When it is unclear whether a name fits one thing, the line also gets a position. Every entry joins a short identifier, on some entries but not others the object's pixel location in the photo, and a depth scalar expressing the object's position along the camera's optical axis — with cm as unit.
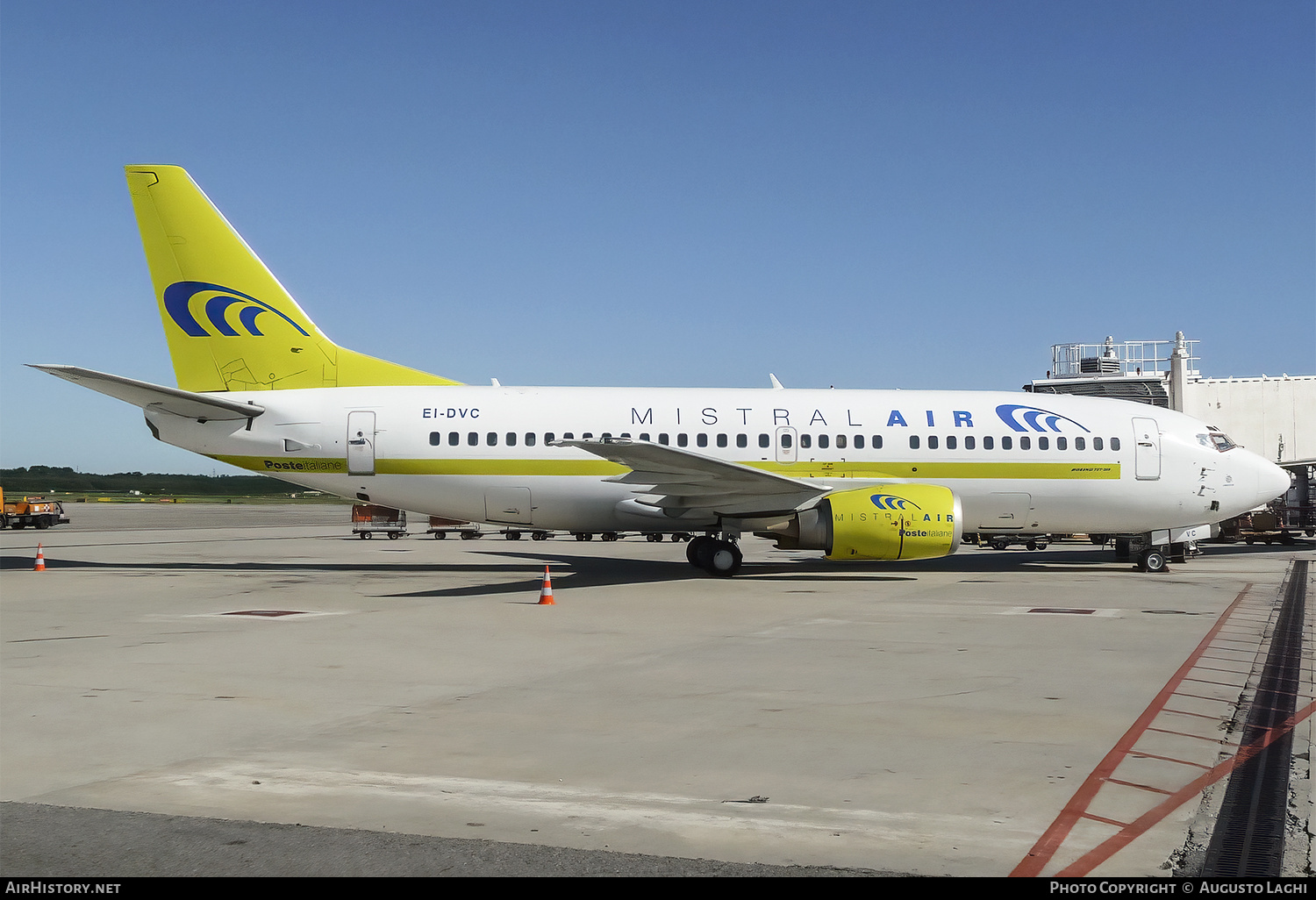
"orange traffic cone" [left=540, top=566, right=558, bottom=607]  1491
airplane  2027
